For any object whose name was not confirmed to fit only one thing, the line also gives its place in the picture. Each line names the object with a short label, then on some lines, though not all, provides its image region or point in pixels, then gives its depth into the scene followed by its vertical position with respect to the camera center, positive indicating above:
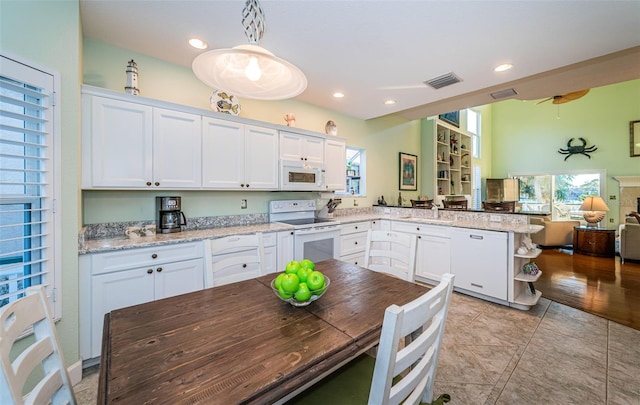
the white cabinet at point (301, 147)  3.24 +0.70
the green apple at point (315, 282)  1.17 -0.37
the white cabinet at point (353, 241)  3.61 -0.60
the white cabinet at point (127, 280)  1.83 -0.62
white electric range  3.00 -0.36
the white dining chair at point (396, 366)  0.70 -0.55
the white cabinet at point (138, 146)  2.01 +0.46
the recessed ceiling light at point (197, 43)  2.25 +1.40
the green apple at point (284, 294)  1.17 -0.43
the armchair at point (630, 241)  4.48 -0.72
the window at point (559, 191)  6.99 +0.28
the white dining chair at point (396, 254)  1.80 -0.40
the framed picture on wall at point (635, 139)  6.31 +1.52
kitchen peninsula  1.86 -0.54
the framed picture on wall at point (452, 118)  6.20 +2.04
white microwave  3.23 +0.32
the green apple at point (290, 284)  1.14 -0.38
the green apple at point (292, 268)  1.23 -0.33
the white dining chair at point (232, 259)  1.59 -0.40
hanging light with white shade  1.29 +0.67
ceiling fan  4.15 +1.76
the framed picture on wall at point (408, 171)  5.43 +0.62
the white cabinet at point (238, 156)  2.63 +0.48
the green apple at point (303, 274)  1.19 -0.35
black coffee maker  2.49 -0.15
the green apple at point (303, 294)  1.14 -0.42
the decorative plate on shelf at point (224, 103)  2.76 +1.06
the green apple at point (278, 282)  1.17 -0.38
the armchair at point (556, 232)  5.66 -0.70
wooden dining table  0.72 -0.52
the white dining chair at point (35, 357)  0.63 -0.46
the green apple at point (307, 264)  1.27 -0.33
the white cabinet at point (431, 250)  3.37 -0.68
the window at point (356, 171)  4.69 +0.53
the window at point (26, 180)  1.43 +0.12
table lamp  5.35 -0.18
